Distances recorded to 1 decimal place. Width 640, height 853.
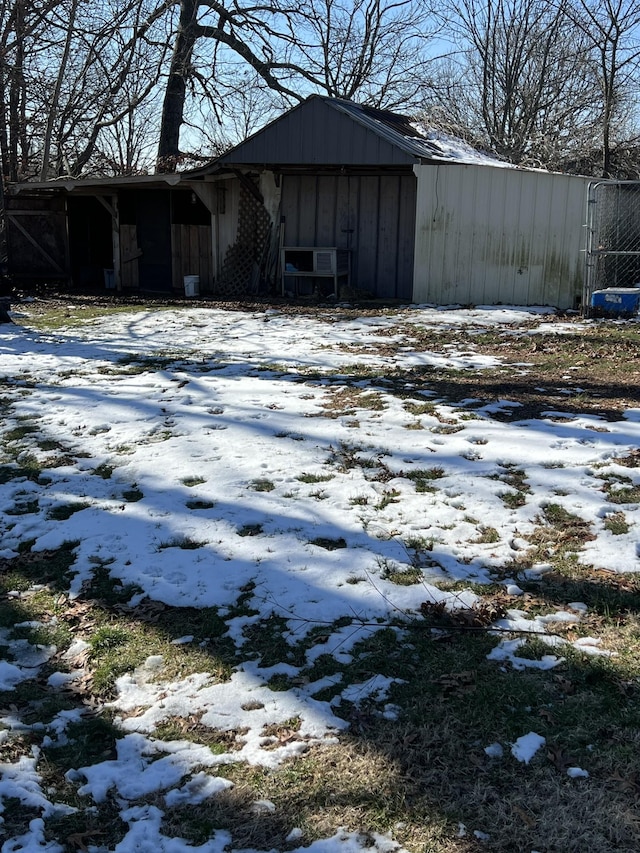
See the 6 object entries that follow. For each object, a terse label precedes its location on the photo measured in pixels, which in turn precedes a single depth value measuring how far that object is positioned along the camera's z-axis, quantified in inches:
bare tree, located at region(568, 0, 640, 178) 706.2
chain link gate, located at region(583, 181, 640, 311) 465.1
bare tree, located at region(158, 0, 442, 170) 834.8
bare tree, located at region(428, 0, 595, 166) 854.5
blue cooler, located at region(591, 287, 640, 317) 441.1
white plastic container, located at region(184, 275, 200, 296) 634.2
